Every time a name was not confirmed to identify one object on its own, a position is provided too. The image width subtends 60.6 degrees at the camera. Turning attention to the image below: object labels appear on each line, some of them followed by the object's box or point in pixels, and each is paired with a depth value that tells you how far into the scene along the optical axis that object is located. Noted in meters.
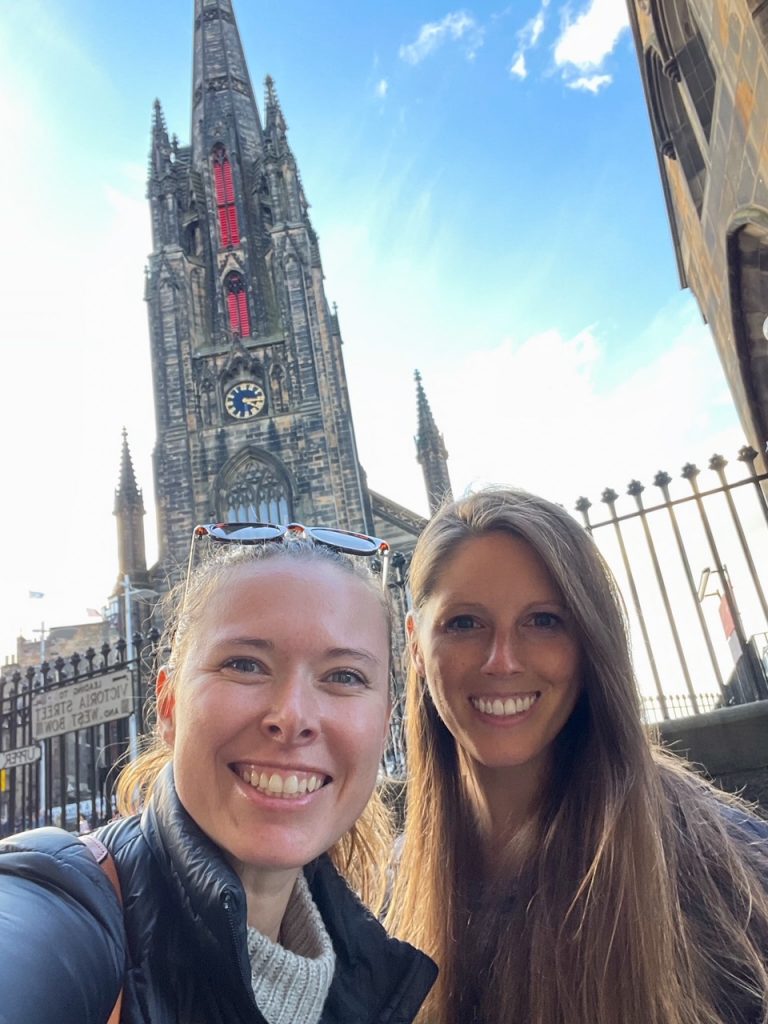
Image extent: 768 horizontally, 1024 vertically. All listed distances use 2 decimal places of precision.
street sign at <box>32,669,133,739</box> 6.39
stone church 22.48
